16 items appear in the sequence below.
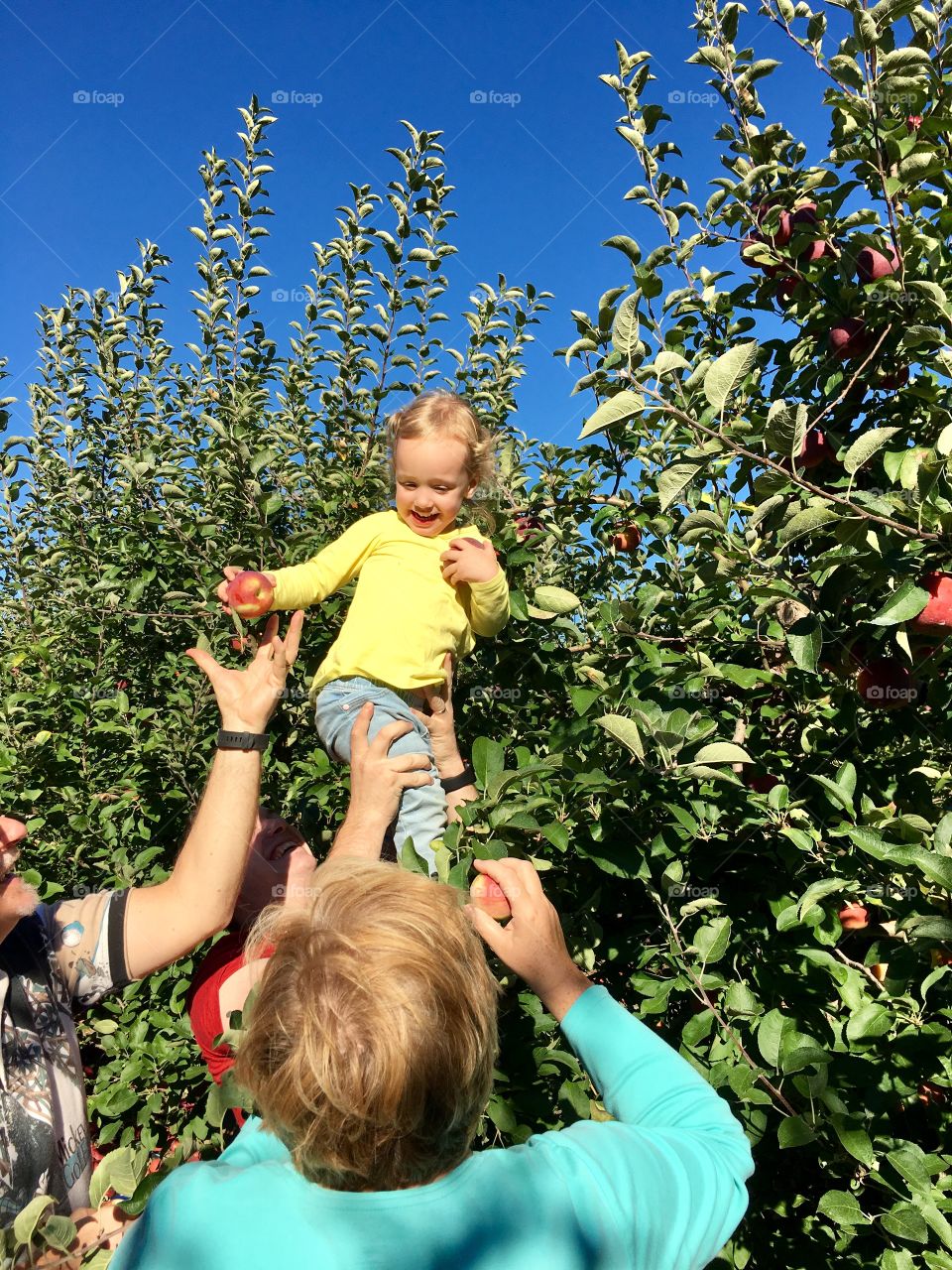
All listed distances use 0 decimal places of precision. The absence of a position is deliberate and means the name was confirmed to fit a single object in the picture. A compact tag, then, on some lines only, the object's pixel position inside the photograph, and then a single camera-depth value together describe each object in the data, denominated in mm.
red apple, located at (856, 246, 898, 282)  1702
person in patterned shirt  1162
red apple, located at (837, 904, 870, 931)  1639
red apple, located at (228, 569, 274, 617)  1870
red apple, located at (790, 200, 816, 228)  1887
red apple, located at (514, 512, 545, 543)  2361
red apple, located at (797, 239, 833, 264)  1908
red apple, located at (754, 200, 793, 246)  1964
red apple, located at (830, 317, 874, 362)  1812
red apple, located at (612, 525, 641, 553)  2621
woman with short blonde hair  777
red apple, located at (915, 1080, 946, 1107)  1556
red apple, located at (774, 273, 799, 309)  1978
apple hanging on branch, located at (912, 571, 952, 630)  1494
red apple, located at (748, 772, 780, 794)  1882
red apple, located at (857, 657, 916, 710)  1680
